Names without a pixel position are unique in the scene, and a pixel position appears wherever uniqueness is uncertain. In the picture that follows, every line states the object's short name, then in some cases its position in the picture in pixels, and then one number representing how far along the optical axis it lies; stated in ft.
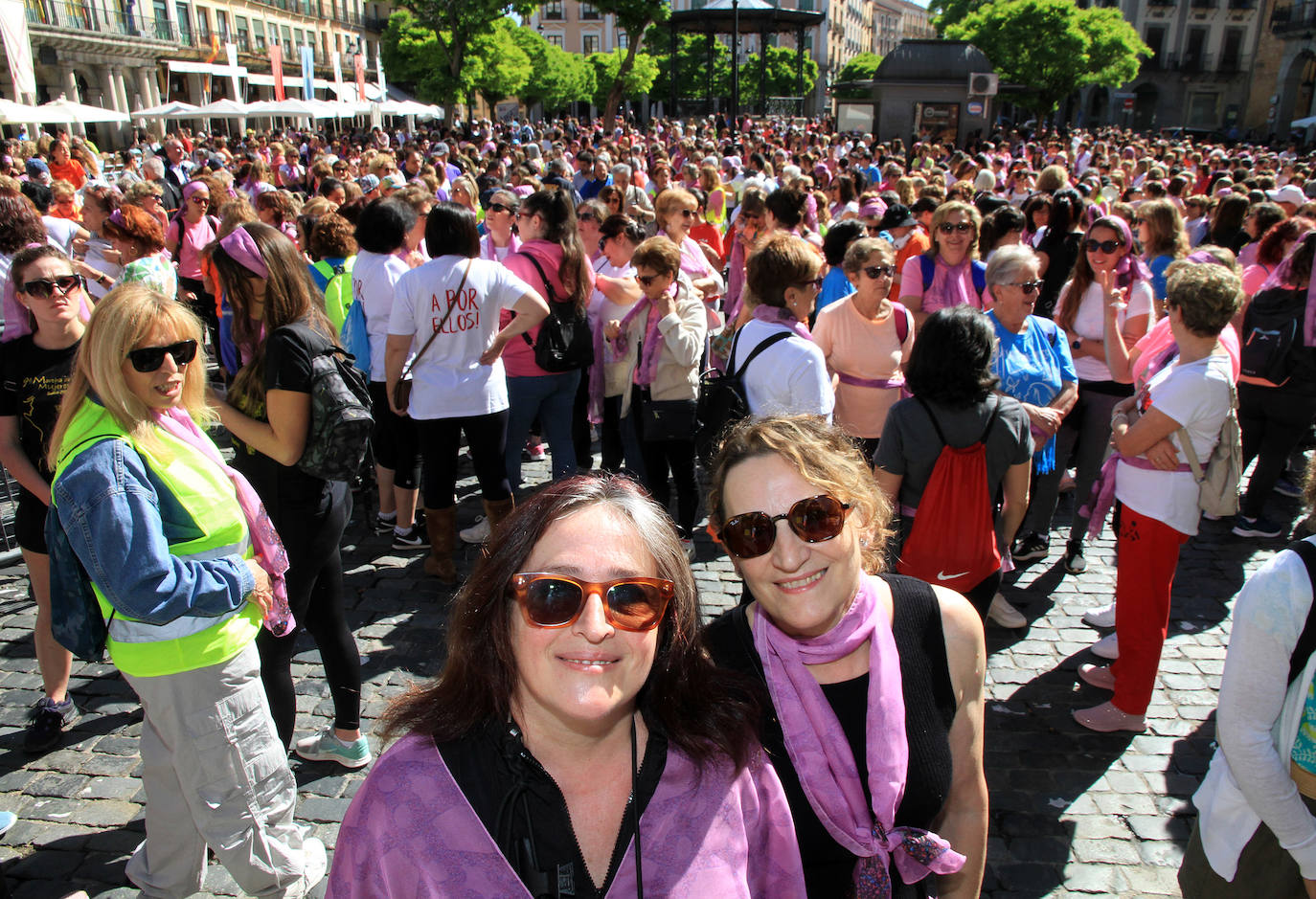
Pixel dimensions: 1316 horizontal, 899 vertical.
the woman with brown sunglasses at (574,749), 4.75
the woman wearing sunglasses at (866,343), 14.40
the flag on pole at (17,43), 47.61
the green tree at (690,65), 229.04
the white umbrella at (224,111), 84.94
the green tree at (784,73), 243.19
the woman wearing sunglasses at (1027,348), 13.58
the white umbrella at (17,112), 62.23
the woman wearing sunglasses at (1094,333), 15.83
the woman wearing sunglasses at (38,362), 10.50
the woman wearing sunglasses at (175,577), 7.36
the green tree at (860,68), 234.99
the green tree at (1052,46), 133.49
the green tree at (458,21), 134.72
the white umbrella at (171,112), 85.40
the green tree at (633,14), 137.18
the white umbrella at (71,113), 69.10
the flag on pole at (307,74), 99.09
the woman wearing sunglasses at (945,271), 17.42
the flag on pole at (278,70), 94.43
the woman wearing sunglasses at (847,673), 5.80
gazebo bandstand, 84.84
